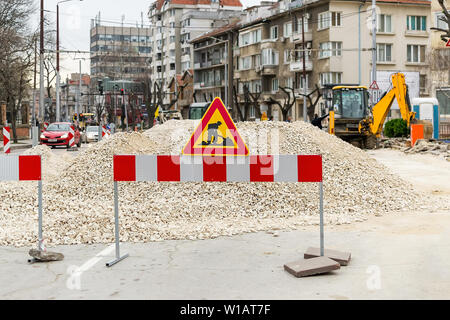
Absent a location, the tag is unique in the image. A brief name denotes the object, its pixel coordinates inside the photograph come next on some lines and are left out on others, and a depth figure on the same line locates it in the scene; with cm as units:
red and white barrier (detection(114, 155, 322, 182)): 760
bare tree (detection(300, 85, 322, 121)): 5900
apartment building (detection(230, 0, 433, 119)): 6306
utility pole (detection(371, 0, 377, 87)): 4066
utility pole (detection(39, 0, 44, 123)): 4247
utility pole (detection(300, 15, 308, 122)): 6131
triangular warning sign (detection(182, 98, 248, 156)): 940
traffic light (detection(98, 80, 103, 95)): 5438
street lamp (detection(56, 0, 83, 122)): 5142
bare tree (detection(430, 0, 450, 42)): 3478
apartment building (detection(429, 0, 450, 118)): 5259
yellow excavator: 3472
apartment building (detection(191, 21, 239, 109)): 9556
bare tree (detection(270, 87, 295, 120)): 6021
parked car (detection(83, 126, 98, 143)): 5025
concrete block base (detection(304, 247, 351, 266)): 701
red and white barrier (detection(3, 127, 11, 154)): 2366
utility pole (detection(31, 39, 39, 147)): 2806
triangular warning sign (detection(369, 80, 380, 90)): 3678
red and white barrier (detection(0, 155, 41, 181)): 780
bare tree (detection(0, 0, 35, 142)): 4188
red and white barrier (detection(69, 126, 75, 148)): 3306
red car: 3753
